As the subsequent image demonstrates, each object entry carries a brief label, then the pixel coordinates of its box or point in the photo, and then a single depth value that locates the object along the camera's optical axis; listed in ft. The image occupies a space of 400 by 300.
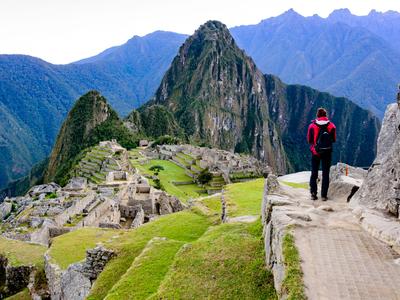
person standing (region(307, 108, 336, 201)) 35.14
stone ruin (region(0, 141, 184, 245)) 65.83
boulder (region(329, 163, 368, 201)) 36.28
